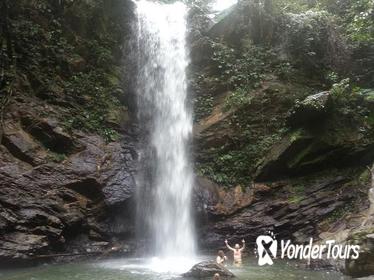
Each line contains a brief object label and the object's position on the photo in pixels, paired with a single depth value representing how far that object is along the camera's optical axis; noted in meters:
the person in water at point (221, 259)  10.75
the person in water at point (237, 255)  11.29
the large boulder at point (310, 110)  13.01
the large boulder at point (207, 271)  9.23
